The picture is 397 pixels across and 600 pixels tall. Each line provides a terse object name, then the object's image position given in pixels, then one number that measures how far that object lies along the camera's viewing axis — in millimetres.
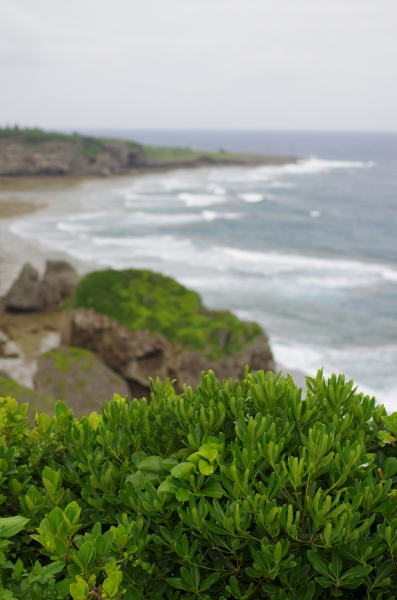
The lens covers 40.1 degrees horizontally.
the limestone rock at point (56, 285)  29750
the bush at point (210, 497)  3248
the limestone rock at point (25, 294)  28844
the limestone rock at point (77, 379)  16453
